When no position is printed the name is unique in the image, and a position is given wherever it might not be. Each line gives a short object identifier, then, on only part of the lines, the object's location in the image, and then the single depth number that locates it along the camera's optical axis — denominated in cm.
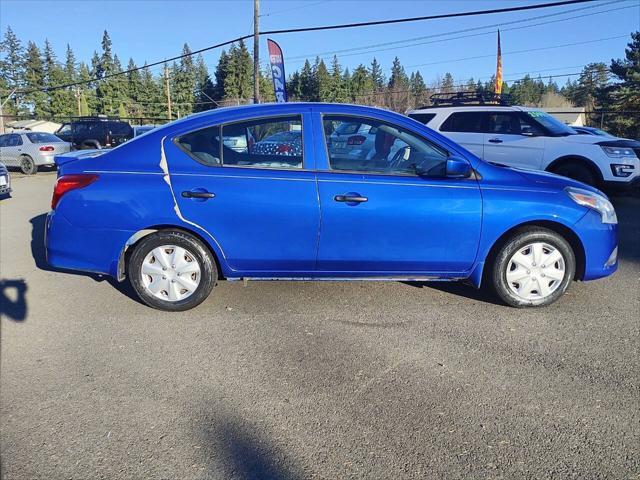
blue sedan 388
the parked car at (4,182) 1017
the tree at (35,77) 7862
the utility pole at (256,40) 2138
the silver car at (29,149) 1733
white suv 869
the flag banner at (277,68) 1809
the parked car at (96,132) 2114
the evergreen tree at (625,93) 3709
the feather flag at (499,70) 3469
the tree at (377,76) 9744
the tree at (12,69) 7812
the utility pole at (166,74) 6019
